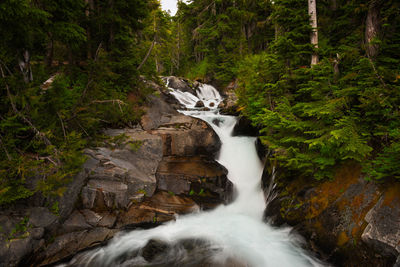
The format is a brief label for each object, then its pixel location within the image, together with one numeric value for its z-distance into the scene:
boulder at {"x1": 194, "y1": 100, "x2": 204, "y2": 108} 18.38
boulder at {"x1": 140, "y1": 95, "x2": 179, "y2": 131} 9.73
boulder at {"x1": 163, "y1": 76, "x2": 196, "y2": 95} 22.28
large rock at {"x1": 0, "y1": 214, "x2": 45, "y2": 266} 3.83
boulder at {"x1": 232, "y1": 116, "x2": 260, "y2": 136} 10.80
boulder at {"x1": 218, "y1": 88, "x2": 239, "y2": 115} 14.07
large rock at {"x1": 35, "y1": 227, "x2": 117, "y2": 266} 4.44
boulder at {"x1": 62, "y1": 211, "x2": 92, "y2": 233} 4.85
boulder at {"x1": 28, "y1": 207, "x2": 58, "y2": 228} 4.35
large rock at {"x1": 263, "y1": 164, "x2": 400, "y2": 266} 3.52
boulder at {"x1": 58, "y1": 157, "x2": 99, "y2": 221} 4.86
